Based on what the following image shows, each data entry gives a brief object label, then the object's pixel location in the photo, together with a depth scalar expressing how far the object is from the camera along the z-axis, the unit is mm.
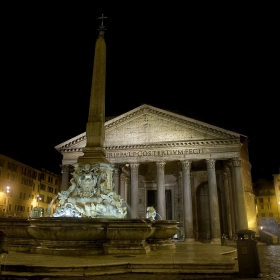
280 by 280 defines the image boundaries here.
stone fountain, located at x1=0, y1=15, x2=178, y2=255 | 7832
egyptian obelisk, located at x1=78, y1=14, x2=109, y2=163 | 9489
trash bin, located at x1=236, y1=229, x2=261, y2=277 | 6131
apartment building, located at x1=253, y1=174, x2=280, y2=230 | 52522
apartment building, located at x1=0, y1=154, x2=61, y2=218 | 37281
